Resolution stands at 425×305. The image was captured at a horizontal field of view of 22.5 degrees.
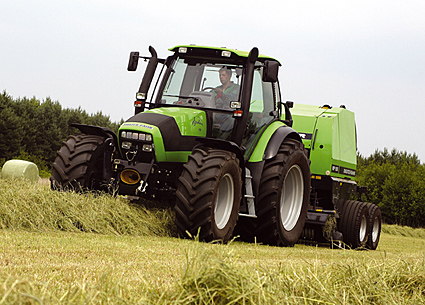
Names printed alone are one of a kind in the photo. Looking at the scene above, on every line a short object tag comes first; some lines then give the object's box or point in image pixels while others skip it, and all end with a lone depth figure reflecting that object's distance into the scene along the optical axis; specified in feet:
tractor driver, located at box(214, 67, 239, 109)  52.21
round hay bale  109.39
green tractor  45.94
